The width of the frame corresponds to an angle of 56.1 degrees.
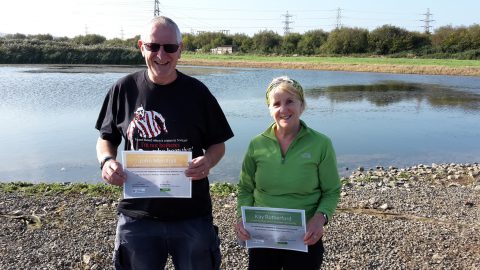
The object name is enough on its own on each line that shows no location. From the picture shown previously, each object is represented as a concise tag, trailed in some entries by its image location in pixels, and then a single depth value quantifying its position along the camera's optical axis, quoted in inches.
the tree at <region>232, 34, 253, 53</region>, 3557.6
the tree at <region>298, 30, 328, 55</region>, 3240.7
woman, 119.5
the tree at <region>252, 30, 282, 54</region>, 3403.1
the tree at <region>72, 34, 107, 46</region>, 2993.4
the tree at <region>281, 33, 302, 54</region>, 3304.6
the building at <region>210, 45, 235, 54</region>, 3585.1
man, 116.3
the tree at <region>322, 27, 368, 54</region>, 3046.3
